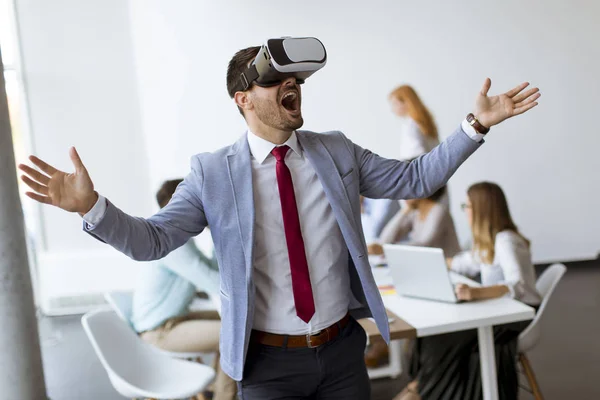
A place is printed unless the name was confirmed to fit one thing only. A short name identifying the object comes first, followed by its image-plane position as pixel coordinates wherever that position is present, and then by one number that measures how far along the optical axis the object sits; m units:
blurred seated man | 3.32
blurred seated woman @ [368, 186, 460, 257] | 3.87
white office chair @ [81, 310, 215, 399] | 2.81
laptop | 2.88
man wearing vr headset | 1.75
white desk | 2.71
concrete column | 2.72
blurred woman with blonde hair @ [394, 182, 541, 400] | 3.04
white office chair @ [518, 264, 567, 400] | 3.17
